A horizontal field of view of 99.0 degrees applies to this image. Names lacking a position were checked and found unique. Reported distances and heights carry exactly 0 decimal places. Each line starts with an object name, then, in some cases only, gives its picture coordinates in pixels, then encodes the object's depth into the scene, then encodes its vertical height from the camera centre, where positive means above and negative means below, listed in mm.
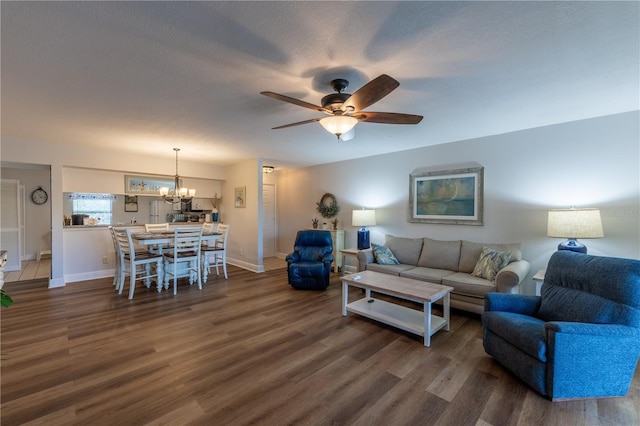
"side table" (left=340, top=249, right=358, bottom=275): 4789 -799
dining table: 4236 -484
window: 5854 +74
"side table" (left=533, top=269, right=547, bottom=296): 2910 -746
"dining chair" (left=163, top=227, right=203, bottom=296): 4332 -751
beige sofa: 3143 -804
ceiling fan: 1950 +789
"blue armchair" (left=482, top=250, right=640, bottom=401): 1861 -919
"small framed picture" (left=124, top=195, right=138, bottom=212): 6359 +129
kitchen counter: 4843 -325
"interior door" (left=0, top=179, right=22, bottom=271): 5742 -274
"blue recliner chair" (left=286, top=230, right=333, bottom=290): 4359 -890
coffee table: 2707 -1127
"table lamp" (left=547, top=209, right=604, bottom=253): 2889 -185
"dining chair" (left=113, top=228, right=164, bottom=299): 4016 -776
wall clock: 6367 +295
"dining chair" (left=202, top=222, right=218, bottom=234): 5711 -388
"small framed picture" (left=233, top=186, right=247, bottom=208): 6004 +279
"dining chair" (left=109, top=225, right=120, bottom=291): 4387 -892
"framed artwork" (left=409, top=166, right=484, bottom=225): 4117 +204
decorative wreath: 5938 +55
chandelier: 4996 +287
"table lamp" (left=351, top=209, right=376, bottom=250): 5008 -231
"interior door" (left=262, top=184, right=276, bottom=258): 7203 -307
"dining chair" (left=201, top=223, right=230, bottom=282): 5004 -770
